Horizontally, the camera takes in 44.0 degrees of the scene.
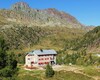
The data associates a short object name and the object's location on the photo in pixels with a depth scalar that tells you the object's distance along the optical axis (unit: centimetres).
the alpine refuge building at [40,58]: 7338
